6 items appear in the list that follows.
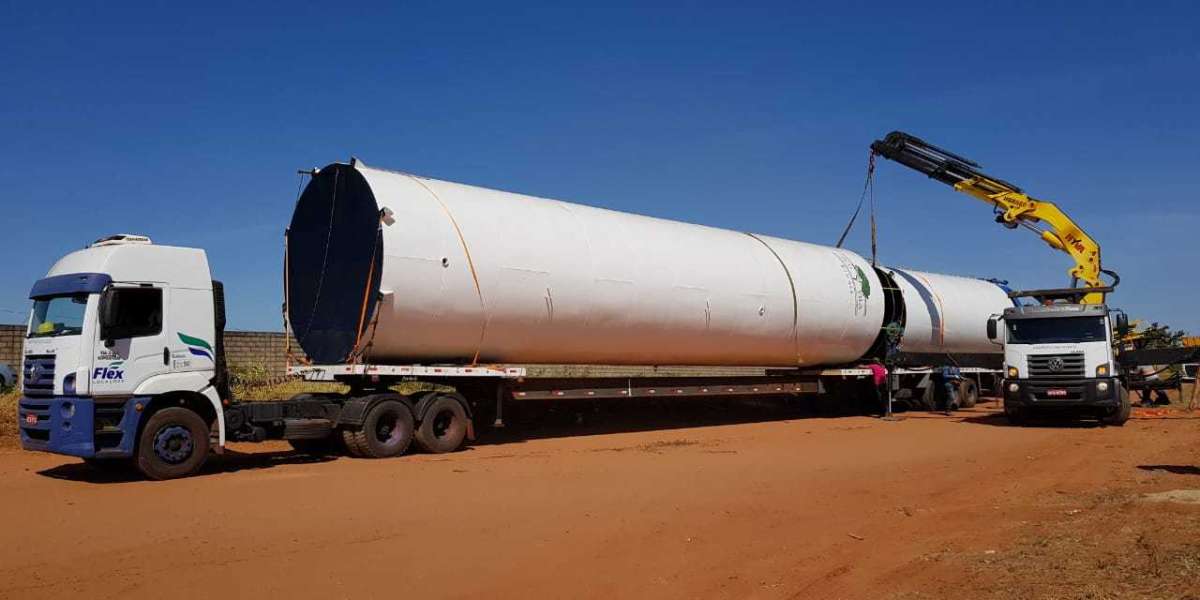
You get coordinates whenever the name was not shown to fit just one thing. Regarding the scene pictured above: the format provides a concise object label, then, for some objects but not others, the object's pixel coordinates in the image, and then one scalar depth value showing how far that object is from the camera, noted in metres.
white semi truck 11.35
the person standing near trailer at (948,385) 25.95
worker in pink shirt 23.27
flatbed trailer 14.25
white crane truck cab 20.00
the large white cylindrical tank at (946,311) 24.64
